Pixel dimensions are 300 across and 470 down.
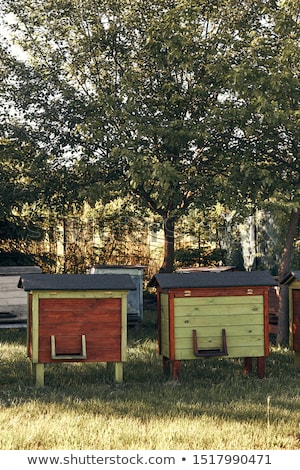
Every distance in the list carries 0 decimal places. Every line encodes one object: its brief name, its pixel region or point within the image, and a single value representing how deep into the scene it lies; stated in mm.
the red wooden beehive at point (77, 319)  10680
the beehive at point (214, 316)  10969
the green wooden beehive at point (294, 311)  11961
